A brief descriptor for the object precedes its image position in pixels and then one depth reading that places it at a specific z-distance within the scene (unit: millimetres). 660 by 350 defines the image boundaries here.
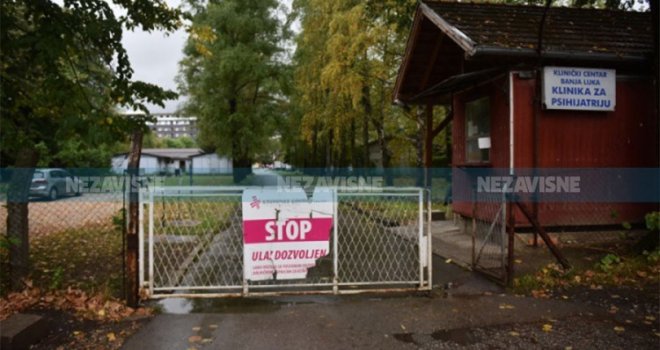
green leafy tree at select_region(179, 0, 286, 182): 27406
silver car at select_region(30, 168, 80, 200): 20109
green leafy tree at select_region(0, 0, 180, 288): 4789
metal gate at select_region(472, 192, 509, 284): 6094
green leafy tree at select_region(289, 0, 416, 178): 18484
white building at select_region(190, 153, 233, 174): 56031
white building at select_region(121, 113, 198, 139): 30156
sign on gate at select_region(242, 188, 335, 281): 5395
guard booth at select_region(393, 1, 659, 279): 7836
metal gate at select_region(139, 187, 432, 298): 5543
